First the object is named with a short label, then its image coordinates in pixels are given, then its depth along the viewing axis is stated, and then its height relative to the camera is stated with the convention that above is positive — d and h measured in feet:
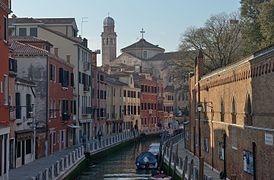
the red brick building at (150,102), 268.82 +5.38
